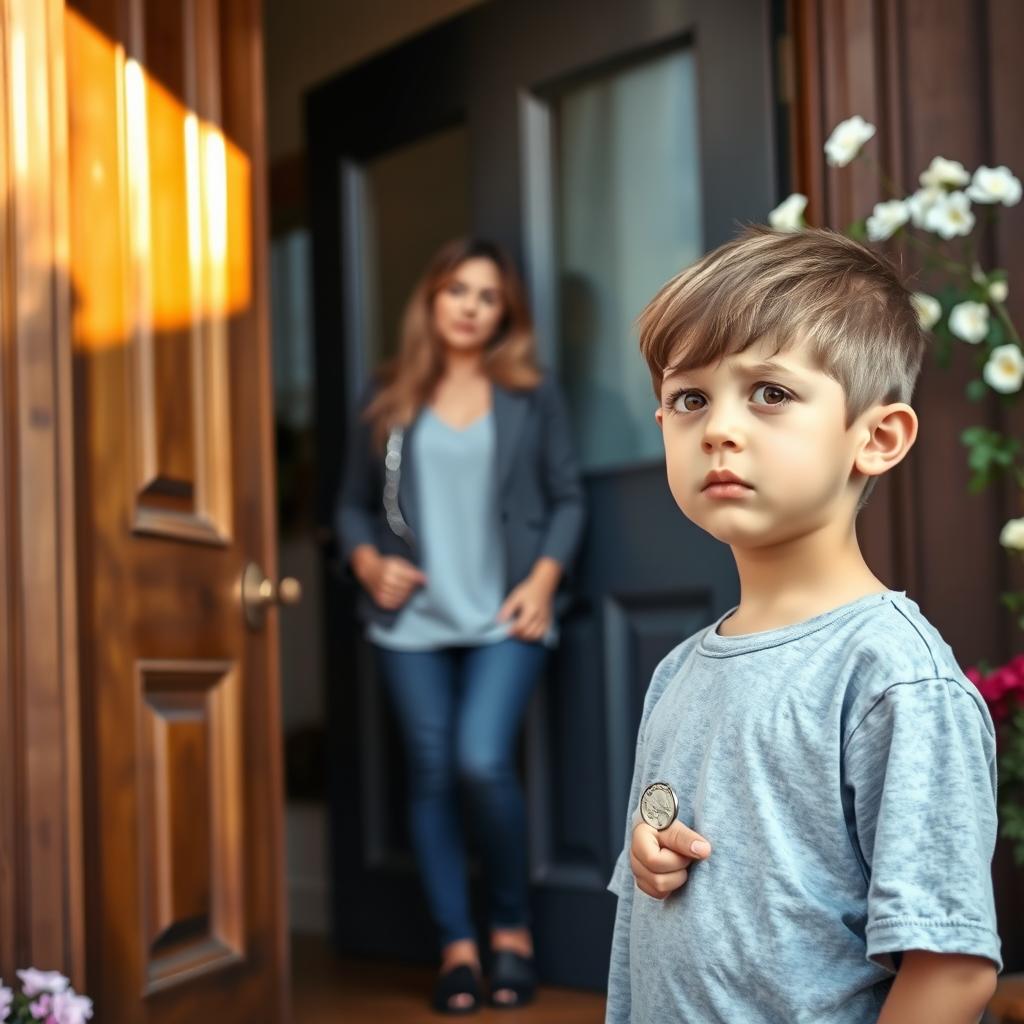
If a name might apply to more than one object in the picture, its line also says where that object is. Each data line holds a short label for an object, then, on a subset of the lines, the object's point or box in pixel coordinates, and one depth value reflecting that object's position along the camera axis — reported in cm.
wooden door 194
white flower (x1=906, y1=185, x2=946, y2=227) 211
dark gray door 264
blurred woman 278
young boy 86
